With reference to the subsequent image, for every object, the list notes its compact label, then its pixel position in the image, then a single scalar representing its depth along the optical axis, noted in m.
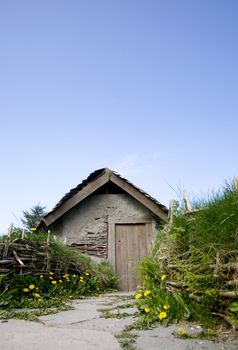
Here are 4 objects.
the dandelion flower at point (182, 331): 2.37
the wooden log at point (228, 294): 2.36
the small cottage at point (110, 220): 8.75
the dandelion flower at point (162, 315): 2.77
